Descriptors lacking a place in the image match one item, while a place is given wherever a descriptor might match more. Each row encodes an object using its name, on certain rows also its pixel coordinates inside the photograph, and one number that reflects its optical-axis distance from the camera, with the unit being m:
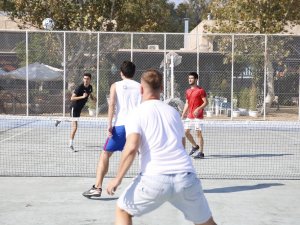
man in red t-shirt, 11.53
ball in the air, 22.08
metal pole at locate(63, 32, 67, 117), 20.41
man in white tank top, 7.75
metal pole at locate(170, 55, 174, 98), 20.27
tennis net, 10.09
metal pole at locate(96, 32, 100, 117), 20.48
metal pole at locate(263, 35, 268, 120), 20.55
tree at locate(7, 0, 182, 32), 25.14
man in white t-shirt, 4.50
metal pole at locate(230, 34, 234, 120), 20.42
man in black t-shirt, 12.58
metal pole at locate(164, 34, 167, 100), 20.66
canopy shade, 20.73
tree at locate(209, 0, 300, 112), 24.02
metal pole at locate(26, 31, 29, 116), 20.50
